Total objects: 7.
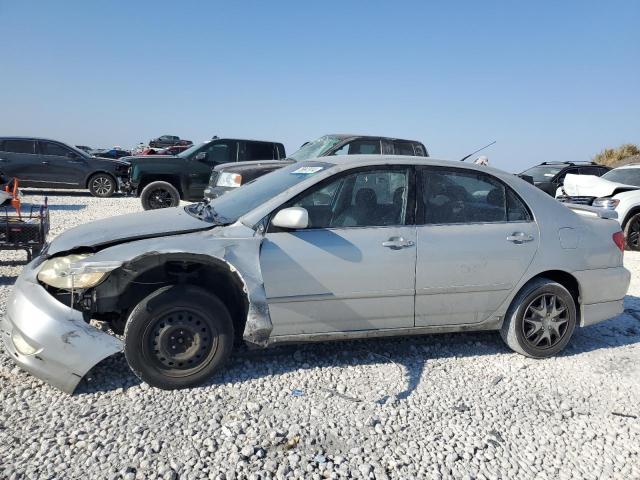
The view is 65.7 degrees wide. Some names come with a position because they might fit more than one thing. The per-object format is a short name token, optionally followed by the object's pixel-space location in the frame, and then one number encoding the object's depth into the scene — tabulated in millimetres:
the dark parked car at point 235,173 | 9000
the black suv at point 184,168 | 11781
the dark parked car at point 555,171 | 12479
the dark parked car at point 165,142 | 40062
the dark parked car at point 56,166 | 13875
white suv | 9094
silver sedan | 3273
